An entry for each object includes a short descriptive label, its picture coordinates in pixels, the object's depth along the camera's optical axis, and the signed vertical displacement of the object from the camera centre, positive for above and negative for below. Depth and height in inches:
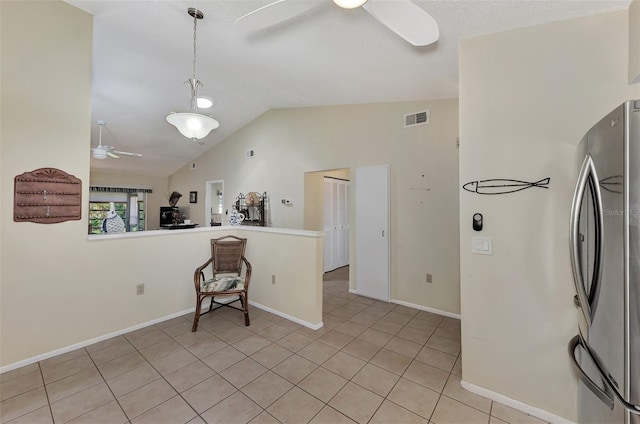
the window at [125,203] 285.0 +11.2
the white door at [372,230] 149.0 -10.3
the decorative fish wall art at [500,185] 67.2 +7.7
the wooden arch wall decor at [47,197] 82.8 +5.4
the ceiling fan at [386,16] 53.2 +42.9
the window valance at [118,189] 281.0 +26.5
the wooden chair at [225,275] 111.1 -30.7
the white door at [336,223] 209.6 -8.8
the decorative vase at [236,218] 210.2 -4.3
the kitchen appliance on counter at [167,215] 294.3 -2.7
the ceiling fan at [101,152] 165.6 +39.8
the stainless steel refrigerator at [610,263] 41.1 -8.9
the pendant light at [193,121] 80.0 +29.2
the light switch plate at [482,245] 73.5 -9.3
